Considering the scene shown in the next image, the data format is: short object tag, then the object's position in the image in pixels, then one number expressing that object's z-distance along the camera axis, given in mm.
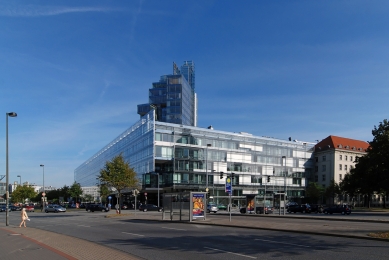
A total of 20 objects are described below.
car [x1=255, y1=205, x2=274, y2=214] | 53156
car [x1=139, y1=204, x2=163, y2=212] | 72188
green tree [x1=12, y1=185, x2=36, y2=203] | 107750
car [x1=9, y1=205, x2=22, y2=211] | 89875
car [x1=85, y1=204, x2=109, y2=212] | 72862
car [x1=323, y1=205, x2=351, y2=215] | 57109
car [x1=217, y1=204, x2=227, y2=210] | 78106
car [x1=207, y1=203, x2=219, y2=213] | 62269
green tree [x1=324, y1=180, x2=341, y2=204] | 93812
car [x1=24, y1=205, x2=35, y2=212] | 79700
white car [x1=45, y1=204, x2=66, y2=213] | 68312
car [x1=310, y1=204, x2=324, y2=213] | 65688
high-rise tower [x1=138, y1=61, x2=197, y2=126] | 139375
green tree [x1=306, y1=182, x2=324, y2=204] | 97562
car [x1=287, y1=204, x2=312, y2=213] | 64375
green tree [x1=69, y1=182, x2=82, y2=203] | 107750
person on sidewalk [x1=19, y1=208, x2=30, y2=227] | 27278
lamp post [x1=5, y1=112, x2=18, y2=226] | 31066
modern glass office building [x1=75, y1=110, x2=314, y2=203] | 84812
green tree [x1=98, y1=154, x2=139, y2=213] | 50156
